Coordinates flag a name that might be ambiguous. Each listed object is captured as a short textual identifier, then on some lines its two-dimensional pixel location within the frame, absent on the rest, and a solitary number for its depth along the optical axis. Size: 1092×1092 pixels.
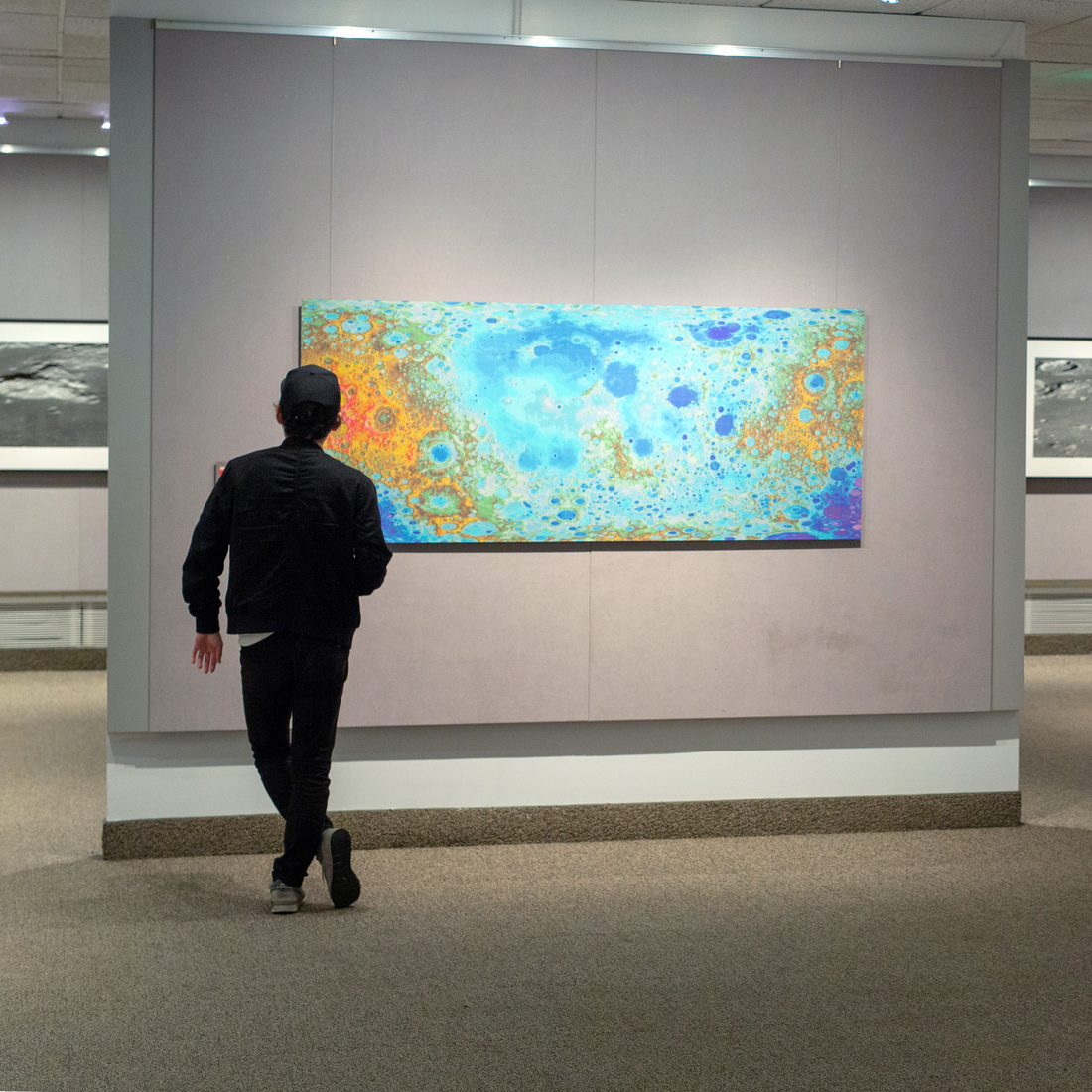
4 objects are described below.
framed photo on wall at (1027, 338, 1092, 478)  10.59
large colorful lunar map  4.84
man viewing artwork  3.98
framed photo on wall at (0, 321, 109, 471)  9.48
